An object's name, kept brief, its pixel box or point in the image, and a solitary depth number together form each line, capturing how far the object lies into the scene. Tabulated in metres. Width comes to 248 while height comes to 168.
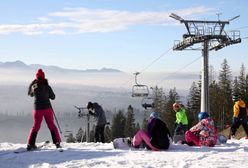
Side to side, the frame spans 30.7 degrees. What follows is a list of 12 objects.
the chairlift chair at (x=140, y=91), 35.86
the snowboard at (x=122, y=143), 13.44
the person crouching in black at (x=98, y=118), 17.39
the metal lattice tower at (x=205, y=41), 40.28
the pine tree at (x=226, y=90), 72.88
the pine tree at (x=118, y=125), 89.31
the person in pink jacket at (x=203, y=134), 13.62
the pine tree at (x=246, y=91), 69.62
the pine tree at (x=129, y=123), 87.31
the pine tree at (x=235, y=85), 75.24
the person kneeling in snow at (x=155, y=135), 12.88
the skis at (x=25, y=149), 13.04
